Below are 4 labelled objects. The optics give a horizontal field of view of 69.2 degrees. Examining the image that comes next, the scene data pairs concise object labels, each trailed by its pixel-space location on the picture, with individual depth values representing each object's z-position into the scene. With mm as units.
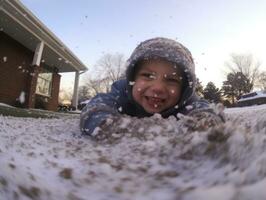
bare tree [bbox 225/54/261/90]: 26785
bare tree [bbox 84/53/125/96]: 8970
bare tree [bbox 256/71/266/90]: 27065
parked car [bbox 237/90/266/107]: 16935
